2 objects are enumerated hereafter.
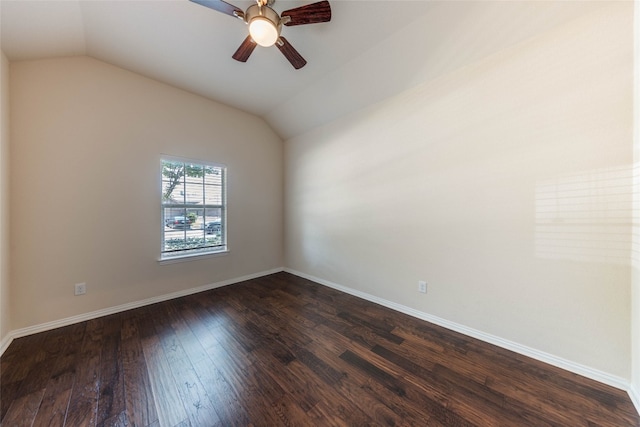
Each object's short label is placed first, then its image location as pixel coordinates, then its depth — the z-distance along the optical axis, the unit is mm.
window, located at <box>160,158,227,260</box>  3092
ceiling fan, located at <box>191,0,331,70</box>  1623
